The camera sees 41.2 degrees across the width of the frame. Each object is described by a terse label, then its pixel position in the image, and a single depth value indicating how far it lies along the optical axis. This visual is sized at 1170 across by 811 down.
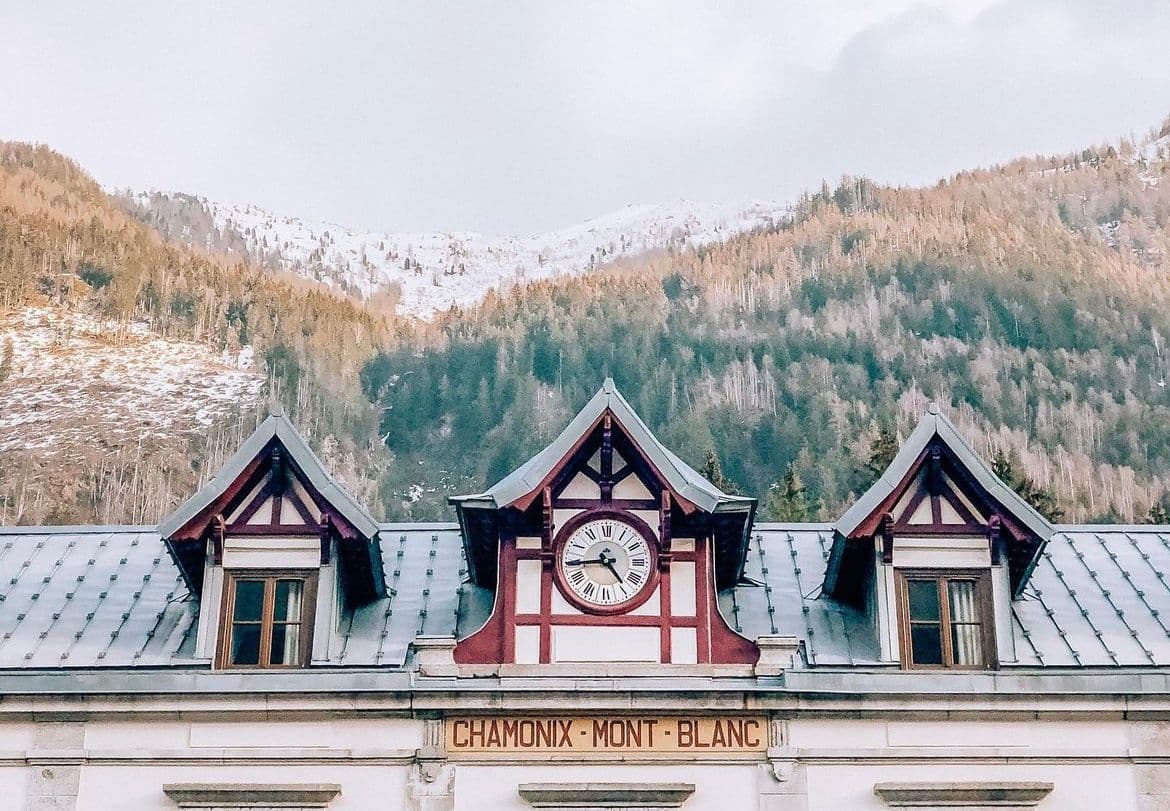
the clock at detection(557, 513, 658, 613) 19.69
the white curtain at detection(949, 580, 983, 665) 19.69
